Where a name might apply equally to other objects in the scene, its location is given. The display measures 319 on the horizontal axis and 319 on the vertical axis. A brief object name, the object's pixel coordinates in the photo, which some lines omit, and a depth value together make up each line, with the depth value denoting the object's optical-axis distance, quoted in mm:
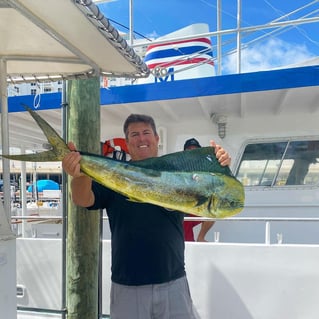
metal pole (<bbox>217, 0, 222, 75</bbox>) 5020
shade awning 1781
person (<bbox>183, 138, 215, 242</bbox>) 4176
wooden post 3008
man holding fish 2094
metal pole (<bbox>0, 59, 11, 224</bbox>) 2410
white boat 3463
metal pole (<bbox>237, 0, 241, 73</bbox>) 4760
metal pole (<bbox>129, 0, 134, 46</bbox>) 5105
